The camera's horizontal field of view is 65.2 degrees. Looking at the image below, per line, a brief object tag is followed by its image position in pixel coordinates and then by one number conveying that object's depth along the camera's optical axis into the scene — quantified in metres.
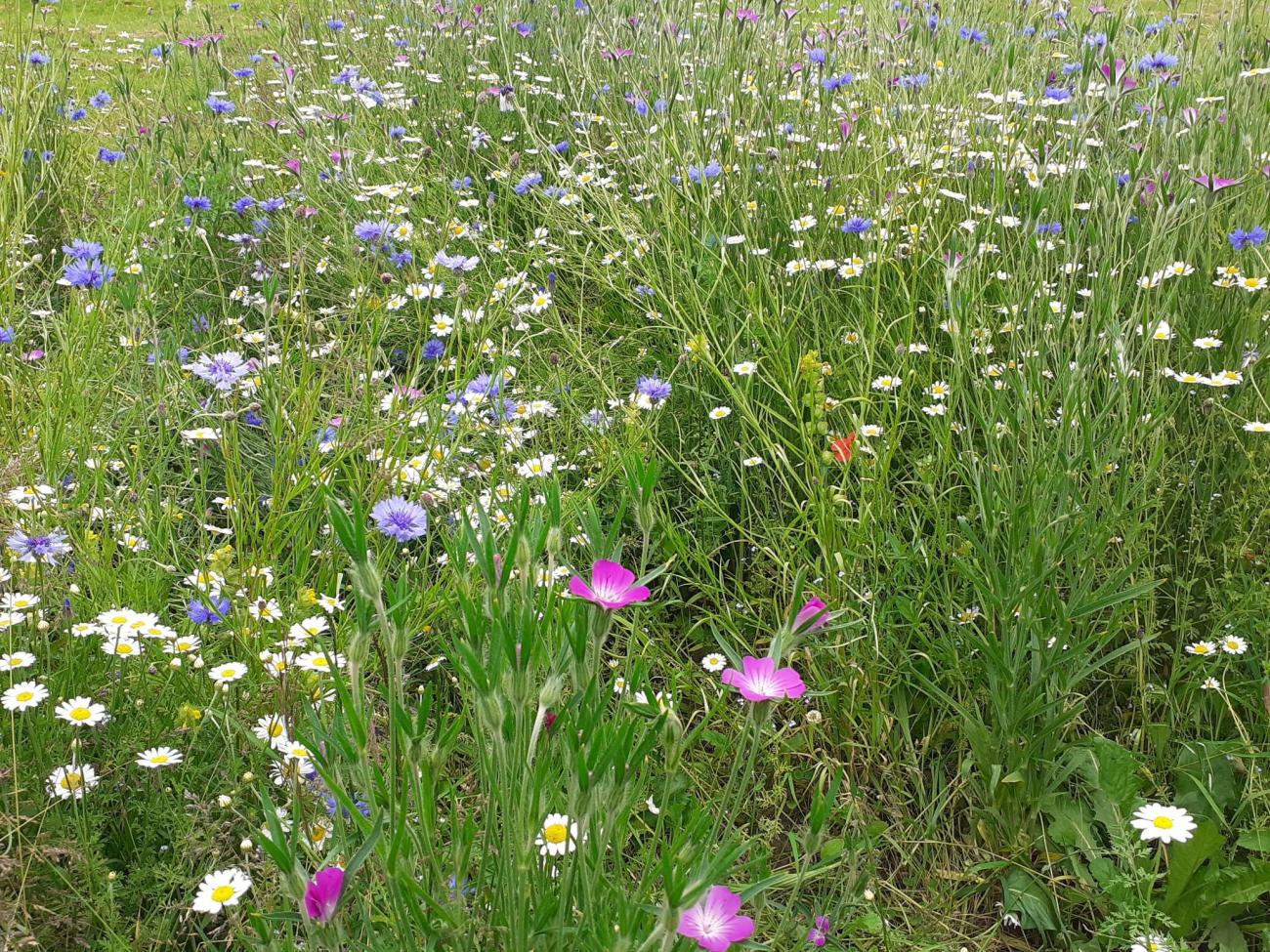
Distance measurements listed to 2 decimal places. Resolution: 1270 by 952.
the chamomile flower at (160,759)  1.32
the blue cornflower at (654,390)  2.05
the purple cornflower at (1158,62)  2.67
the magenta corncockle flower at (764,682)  0.86
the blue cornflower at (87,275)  2.17
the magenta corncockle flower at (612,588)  0.86
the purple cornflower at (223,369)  1.93
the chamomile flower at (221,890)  1.11
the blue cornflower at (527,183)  2.85
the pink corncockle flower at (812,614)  0.87
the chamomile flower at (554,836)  1.08
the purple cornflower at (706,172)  2.54
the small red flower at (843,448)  1.70
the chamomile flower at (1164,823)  1.33
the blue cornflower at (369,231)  2.44
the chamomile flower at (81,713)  1.32
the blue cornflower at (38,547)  1.53
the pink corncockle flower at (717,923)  0.78
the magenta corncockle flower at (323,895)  0.79
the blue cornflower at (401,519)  1.58
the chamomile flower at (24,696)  1.30
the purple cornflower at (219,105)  3.14
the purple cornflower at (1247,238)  2.02
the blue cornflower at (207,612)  1.53
